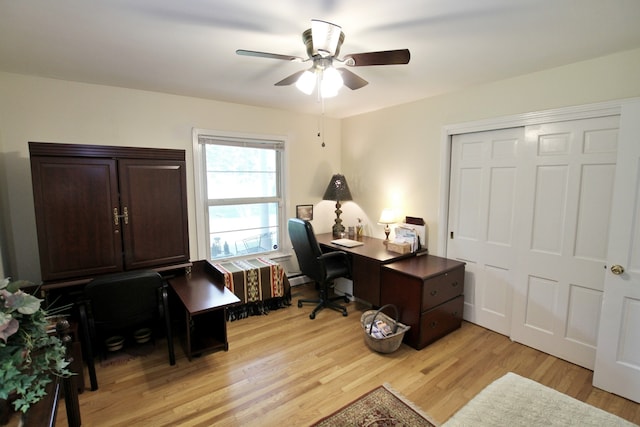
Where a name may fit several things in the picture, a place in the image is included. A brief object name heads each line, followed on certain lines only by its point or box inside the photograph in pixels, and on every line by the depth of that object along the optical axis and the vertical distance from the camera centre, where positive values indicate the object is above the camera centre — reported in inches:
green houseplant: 33.1 -19.9
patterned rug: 72.1 -56.7
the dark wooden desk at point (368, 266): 116.6 -32.4
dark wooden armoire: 85.5 -7.6
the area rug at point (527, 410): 47.1 -36.8
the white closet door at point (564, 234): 87.3 -14.9
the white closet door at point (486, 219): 107.2 -12.5
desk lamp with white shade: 135.9 -14.2
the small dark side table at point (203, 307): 91.6 -36.1
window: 131.2 -3.9
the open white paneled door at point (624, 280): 76.2 -24.3
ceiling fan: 59.7 +27.5
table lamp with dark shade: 153.3 -2.9
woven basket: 98.3 -49.8
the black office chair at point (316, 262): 119.3 -33.0
